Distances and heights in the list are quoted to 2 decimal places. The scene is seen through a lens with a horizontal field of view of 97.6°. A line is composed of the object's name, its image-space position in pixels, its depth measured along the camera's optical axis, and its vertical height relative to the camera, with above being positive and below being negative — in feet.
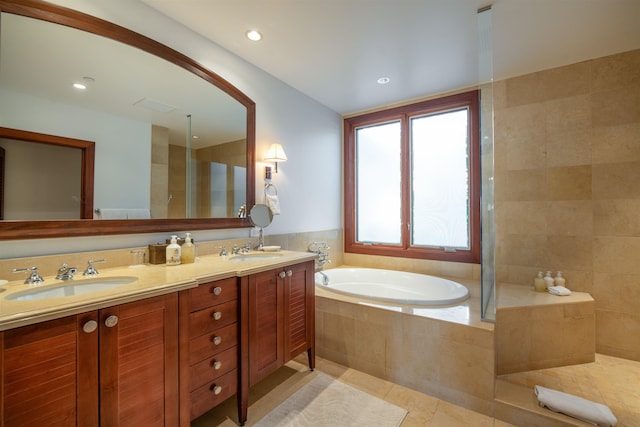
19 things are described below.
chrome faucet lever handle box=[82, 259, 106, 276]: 4.37 -0.81
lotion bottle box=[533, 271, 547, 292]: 7.91 -1.90
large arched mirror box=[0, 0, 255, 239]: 4.22 +1.87
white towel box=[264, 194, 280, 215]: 7.86 +0.44
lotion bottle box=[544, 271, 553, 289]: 7.86 -1.80
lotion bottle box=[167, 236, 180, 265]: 5.25 -0.64
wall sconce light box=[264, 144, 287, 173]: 7.86 +1.81
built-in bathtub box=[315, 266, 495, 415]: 5.63 -2.81
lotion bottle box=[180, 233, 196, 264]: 5.46 -0.65
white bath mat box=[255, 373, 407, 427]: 5.22 -3.80
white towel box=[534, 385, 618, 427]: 4.83 -3.46
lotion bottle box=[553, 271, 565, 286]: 7.88 -1.78
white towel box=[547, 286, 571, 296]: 7.49 -1.99
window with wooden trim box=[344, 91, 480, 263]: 9.45 +1.39
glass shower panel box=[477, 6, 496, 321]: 6.16 +1.16
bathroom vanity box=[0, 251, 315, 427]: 2.91 -1.68
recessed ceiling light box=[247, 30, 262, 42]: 6.36 +4.23
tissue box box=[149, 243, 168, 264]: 5.31 -0.66
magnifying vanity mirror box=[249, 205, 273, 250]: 7.47 +0.04
